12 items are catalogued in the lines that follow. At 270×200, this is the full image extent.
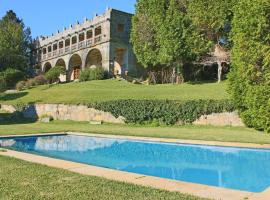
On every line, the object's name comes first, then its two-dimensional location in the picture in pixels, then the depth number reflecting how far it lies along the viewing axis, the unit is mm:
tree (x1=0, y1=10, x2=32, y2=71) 51438
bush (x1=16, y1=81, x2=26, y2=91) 41906
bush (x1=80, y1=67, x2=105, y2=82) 40781
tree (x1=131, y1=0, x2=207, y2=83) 32250
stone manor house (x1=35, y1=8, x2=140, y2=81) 43250
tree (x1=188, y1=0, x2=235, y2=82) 30172
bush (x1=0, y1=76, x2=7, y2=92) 43281
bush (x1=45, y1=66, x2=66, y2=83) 44969
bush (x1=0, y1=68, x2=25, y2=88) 45031
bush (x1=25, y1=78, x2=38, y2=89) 42625
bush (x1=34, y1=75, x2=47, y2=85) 44125
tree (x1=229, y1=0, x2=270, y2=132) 17672
